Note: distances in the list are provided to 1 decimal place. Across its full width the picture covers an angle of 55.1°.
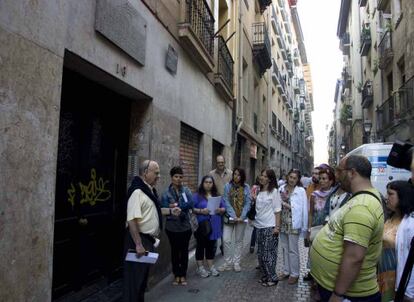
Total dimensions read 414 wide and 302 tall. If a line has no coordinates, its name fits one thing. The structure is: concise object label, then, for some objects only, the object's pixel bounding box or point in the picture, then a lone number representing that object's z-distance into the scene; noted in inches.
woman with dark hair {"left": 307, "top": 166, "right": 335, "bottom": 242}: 234.1
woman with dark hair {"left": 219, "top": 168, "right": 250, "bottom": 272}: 271.1
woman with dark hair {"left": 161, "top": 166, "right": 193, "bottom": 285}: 234.1
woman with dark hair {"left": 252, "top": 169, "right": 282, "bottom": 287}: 247.3
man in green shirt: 94.4
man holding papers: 164.2
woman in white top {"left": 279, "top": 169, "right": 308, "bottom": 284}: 252.1
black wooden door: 174.1
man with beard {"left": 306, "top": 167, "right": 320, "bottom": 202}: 279.8
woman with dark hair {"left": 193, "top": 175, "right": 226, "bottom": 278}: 258.8
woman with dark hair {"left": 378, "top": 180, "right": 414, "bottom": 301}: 142.1
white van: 402.0
